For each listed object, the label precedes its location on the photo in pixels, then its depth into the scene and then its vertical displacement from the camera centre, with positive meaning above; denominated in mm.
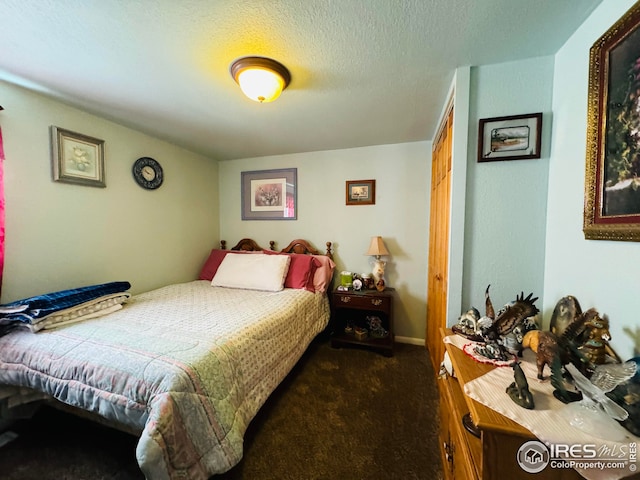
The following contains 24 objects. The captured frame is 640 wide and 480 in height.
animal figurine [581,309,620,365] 793 -354
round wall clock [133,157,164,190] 2329 +584
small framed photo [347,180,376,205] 2729 +477
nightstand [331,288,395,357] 2393 -985
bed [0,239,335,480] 1005 -704
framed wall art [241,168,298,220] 3037 +494
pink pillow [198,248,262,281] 2934 -412
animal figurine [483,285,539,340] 1004 -362
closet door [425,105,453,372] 1621 -54
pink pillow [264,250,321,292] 2555 -438
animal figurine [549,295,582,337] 982 -332
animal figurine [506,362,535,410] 710 -492
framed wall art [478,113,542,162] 1273 +537
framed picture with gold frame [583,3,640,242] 799 +370
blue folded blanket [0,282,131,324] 1383 -476
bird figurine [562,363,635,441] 603 -472
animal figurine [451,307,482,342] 1147 -469
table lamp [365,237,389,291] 2549 -228
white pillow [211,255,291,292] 2508 -452
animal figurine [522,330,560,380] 801 -392
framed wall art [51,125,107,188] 1774 +569
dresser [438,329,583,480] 643 -637
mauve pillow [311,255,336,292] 2598 -466
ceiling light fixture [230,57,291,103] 1289 +889
